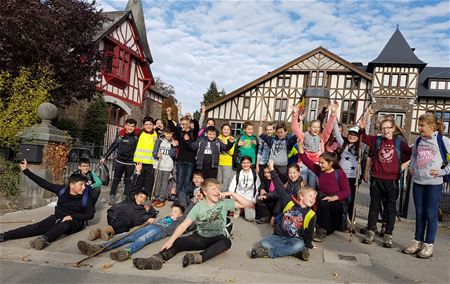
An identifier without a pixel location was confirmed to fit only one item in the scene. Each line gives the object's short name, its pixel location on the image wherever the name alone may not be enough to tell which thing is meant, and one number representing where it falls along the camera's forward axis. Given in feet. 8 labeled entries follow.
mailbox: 20.76
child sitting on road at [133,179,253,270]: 12.90
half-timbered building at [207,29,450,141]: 89.66
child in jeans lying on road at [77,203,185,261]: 12.76
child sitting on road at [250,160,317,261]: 13.73
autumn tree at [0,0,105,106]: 36.22
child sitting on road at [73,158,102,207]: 18.40
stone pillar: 20.98
